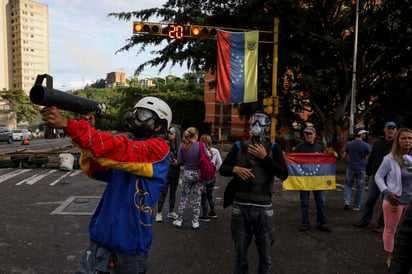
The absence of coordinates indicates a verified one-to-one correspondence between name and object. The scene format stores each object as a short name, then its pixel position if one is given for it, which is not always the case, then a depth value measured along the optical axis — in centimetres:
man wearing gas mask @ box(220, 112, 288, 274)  363
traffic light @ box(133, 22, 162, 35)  1098
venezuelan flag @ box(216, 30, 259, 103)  1091
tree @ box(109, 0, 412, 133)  1233
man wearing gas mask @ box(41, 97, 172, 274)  221
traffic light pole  1104
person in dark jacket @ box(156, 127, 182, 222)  684
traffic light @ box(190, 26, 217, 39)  1125
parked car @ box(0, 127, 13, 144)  3357
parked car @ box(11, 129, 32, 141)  3897
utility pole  1327
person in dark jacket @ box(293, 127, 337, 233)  629
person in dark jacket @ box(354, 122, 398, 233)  616
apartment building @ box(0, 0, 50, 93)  9719
